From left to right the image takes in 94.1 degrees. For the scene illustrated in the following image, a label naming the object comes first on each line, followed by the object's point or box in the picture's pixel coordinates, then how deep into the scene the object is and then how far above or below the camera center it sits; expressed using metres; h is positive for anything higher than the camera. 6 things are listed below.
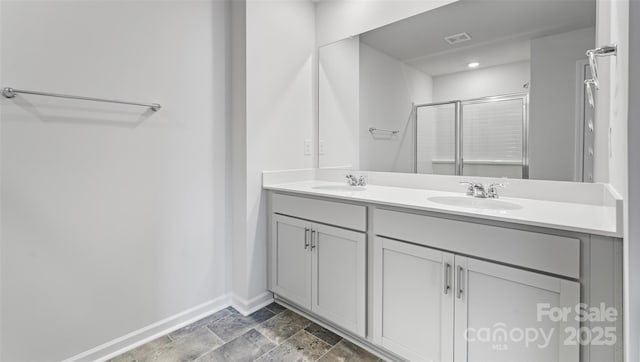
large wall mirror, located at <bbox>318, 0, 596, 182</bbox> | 1.43 +0.50
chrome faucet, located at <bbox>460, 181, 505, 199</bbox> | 1.55 -0.07
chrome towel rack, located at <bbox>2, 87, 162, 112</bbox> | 1.25 +0.38
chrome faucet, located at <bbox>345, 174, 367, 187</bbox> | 2.15 -0.03
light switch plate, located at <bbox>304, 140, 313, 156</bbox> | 2.44 +0.25
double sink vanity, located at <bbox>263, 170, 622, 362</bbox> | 0.97 -0.38
